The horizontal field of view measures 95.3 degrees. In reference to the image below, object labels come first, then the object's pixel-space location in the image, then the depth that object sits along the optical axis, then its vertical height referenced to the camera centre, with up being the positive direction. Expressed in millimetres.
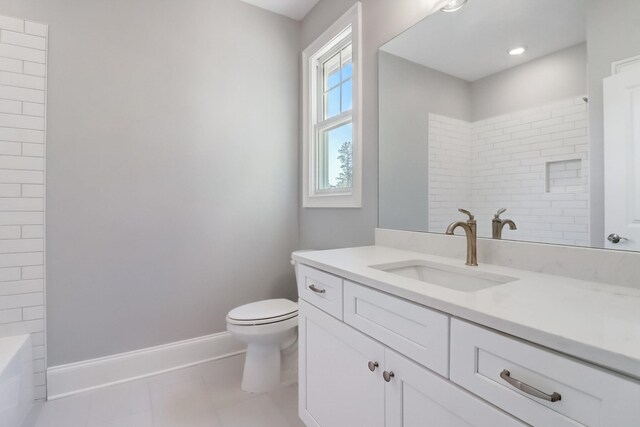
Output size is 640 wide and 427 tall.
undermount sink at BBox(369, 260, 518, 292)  1012 -232
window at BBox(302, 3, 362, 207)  1853 +699
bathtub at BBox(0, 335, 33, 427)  1283 -797
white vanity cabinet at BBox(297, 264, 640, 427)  493 -363
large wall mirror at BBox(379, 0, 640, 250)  877 +363
